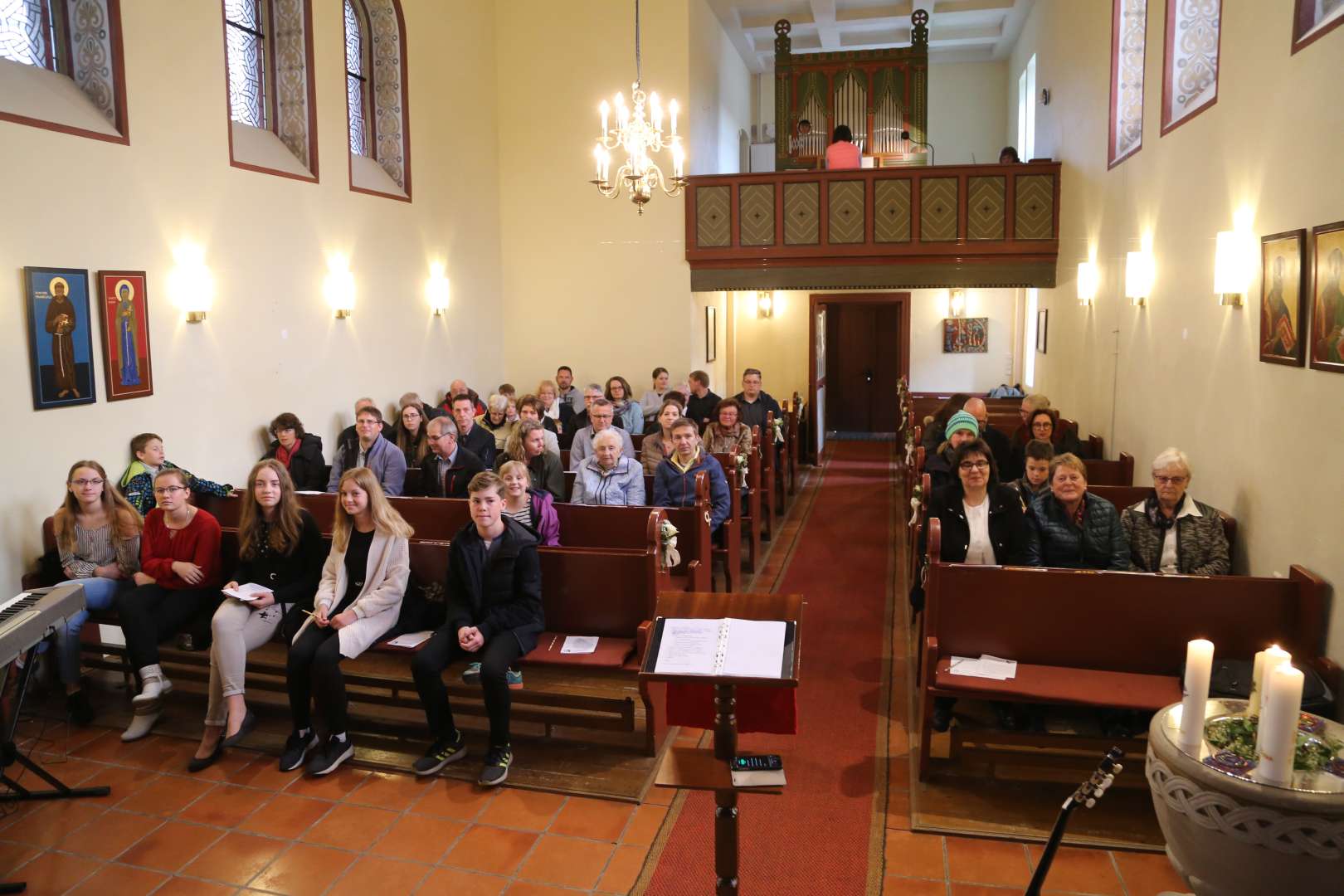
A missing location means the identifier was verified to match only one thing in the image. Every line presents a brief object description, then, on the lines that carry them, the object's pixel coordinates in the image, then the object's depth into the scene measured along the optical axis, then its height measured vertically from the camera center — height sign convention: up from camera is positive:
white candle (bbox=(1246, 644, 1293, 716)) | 2.40 -0.82
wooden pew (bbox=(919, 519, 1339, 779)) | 3.85 -1.16
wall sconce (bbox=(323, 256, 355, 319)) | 8.09 +0.62
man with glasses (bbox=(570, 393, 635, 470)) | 6.52 -0.54
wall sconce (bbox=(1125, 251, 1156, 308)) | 6.30 +0.48
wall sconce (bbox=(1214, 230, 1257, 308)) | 4.68 +0.41
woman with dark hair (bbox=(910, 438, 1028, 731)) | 4.62 -0.80
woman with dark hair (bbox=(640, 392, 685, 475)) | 6.62 -0.61
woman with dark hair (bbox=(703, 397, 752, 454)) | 7.45 -0.61
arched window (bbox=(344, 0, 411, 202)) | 8.74 +2.42
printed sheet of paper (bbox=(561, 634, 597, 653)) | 4.38 -1.31
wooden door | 15.14 -0.21
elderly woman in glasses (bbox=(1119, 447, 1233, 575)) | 4.52 -0.86
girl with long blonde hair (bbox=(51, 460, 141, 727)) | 4.98 -0.90
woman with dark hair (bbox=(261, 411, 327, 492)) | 7.16 -0.68
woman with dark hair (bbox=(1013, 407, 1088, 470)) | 6.85 -0.63
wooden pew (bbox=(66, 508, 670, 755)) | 4.25 -1.34
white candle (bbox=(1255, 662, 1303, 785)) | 2.29 -0.90
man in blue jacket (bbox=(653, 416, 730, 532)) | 5.92 -0.70
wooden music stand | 2.29 -0.96
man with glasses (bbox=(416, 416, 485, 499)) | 6.21 -0.70
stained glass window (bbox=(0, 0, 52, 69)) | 5.63 +1.97
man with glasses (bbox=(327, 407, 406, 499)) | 6.65 -0.66
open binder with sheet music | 2.30 -0.73
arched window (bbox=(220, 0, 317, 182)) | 7.36 +2.17
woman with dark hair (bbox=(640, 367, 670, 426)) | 10.21 -0.42
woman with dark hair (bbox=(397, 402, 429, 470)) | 7.24 -0.57
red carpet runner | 3.47 -1.81
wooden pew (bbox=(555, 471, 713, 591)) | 5.55 -1.02
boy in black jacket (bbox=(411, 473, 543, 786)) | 4.15 -1.15
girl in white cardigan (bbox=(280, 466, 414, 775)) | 4.25 -1.15
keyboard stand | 3.99 -1.74
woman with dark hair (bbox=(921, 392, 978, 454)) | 7.11 -0.53
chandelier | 6.21 +1.37
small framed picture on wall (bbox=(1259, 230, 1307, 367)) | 4.07 +0.21
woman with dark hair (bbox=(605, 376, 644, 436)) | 9.43 -0.50
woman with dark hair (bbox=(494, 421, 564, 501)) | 6.18 -0.65
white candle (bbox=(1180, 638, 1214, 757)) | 2.49 -0.89
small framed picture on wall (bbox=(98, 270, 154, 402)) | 5.85 +0.18
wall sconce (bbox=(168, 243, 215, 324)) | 6.46 +0.54
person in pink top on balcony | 10.59 +2.17
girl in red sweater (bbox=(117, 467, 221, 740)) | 4.68 -1.08
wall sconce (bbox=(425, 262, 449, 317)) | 9.61 +0.69
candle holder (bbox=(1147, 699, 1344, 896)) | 2.29 -1.13
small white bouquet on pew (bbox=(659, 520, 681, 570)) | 4.82 -0.97
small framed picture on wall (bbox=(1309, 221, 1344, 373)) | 3.70 +0.19
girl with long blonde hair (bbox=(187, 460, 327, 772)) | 4.59 -0.97
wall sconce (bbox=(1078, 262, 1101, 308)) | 7.95 +0.57
